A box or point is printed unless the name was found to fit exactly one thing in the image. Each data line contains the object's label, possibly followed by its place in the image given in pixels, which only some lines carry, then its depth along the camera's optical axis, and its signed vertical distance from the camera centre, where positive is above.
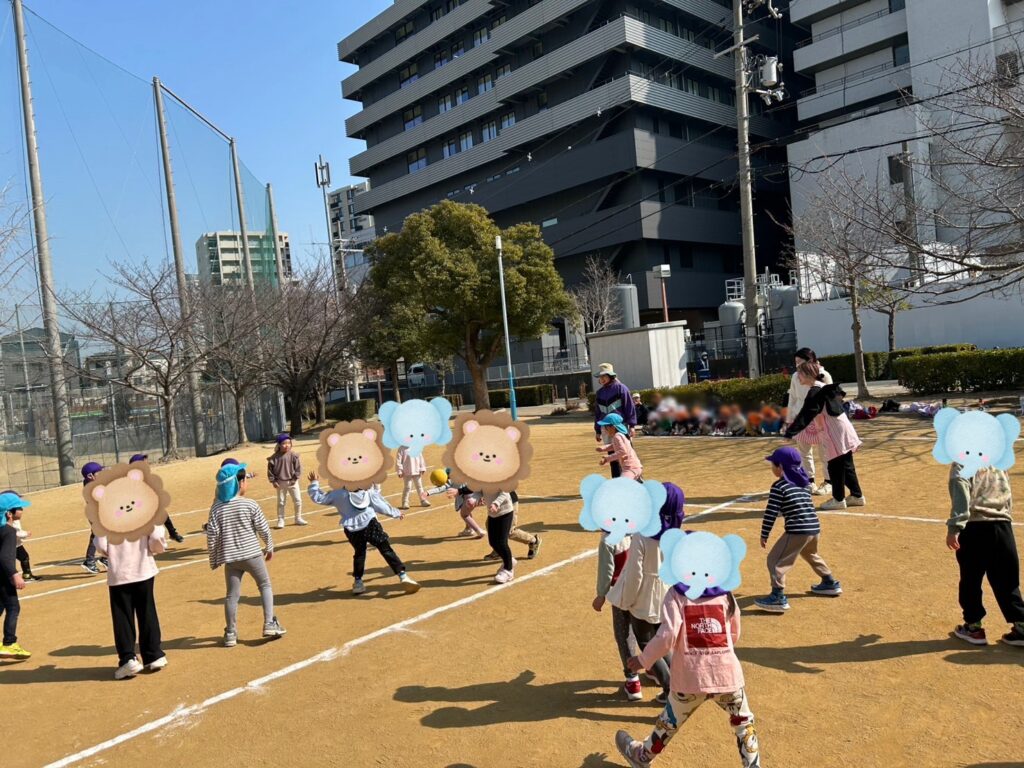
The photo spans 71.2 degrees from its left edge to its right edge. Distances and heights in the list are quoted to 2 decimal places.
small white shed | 21.88 +0.16
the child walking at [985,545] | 4.68 -1.44
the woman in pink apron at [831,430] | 8.34 -1.04
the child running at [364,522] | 7.04 -1.32
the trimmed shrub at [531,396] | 36.09 -1.30
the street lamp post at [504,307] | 22.17 +2.15
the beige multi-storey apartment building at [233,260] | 31.97 +7.07
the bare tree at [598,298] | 41.59 +3.90
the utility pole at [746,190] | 17.89 +4.03
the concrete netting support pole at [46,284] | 21.88 +4.11
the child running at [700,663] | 3.35 -1.47
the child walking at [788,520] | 5.56 -1.36
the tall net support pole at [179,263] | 25.25 +5.08
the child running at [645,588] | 4.20 -1.36
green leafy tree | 28.95 +3.85
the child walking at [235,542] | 6.07 -1.22
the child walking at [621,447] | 6.96 -0.84
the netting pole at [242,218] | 32.53 +8.33
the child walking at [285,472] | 10.94 -1.19
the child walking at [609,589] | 4.48 -1.45
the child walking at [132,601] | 5.66 -1.52
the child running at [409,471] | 11.59 -1.44
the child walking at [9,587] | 6.25 -1.45
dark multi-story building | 45.72 +16.49
